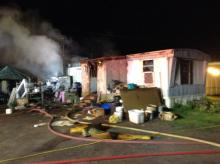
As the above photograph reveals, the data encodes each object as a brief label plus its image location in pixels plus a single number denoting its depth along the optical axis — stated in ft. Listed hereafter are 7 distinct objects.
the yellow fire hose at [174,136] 15.08
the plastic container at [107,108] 27.35
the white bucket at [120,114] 23.61
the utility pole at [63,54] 55.60
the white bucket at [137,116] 22.23
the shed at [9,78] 46.75
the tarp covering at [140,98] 26.87
